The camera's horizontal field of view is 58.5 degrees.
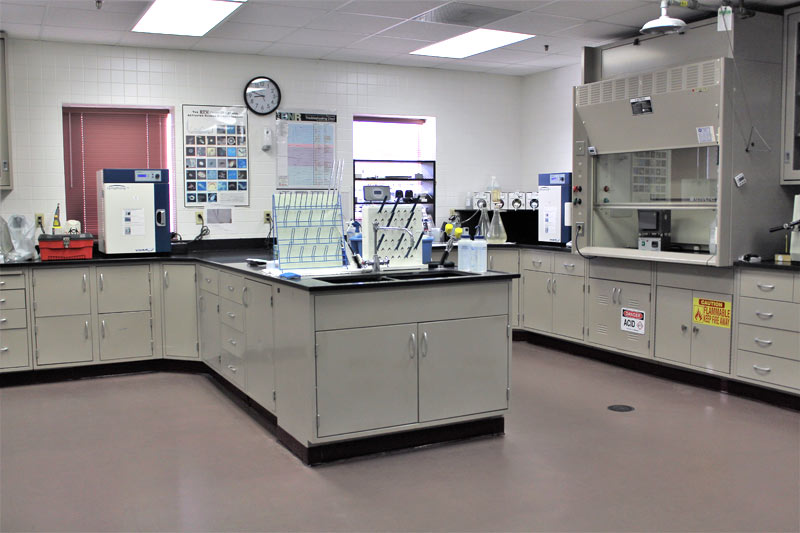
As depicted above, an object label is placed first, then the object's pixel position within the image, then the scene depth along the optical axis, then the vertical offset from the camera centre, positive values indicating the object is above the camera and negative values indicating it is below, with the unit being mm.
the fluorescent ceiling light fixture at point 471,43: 5973 +1495
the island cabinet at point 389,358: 3520 -750
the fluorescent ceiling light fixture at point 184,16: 4988 +1454
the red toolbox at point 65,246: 5270 -232
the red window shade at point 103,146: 6152 +605
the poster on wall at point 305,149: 6711 +616
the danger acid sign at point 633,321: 5410 -827
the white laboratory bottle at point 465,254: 4125 -234
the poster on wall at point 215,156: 6387 +522
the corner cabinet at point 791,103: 4840 +747
